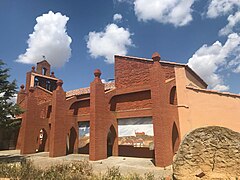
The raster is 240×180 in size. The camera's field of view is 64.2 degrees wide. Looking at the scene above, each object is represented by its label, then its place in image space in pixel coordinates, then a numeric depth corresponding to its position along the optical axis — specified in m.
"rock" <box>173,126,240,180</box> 4.94
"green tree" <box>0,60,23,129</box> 13.54
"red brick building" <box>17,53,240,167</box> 11.82
